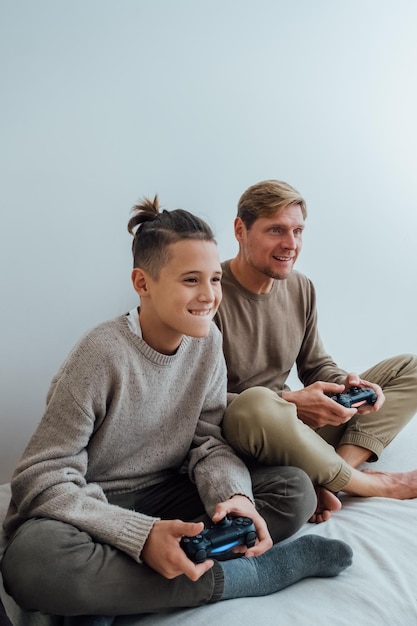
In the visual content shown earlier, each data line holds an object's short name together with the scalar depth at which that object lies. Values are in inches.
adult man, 54.4
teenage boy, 37.5
